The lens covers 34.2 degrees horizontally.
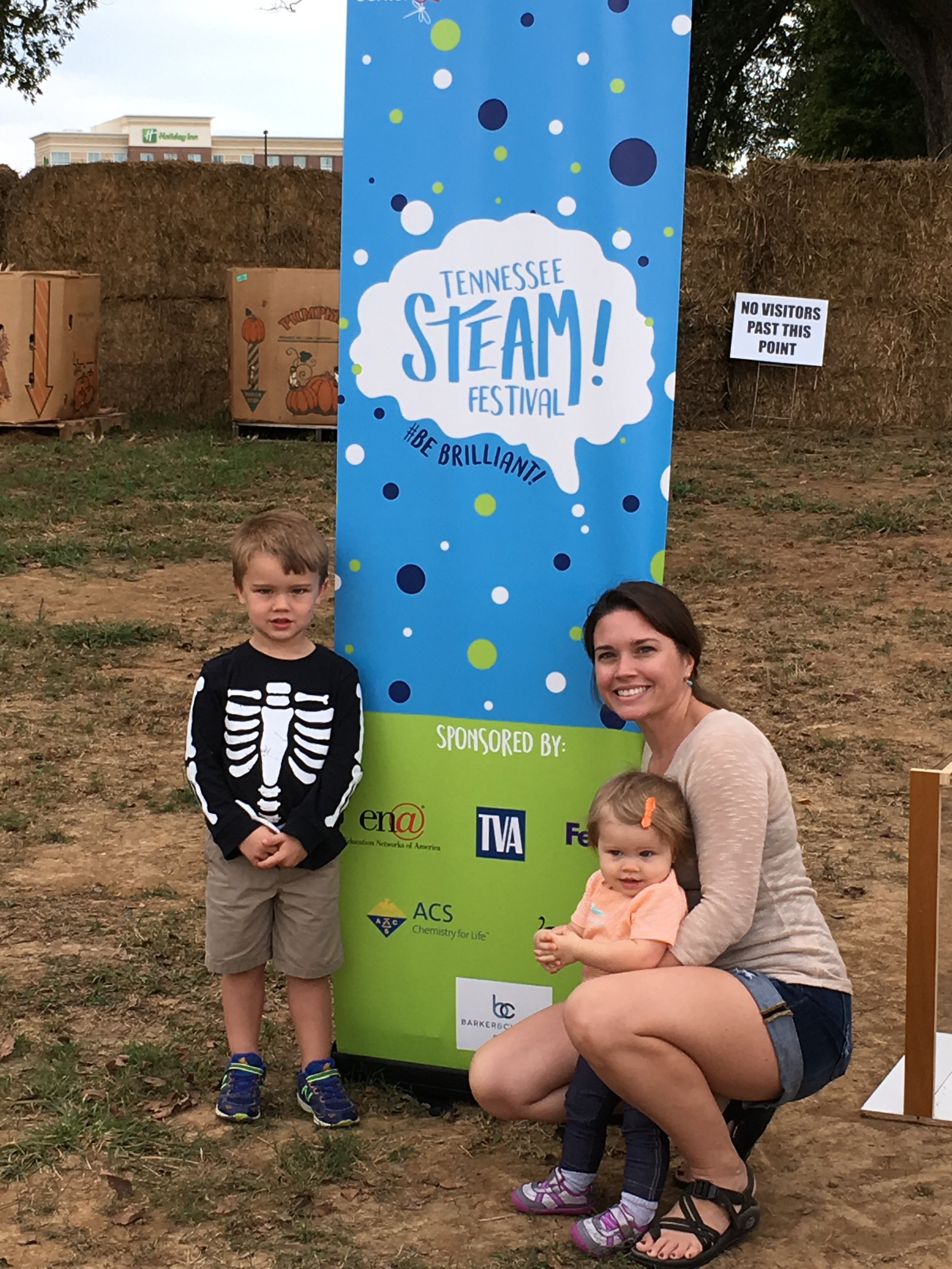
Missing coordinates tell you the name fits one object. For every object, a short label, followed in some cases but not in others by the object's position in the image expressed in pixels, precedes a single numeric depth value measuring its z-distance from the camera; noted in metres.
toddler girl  2.75
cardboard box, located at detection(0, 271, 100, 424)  12.28
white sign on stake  14.78
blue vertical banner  2.96
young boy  3.12
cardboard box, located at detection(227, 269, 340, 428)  13.41
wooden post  3.09
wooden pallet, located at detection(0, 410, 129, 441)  12.89
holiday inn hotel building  118.06
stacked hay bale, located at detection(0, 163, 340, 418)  15.49
